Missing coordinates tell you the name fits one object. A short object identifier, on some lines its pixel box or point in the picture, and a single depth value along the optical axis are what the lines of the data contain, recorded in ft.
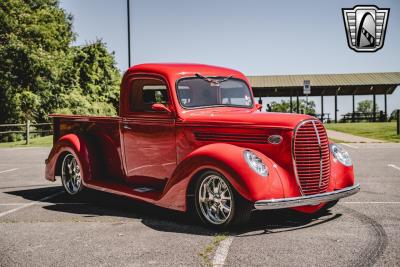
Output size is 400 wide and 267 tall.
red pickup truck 17.13
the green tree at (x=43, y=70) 95.91
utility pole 74.71
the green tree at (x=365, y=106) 206.80
